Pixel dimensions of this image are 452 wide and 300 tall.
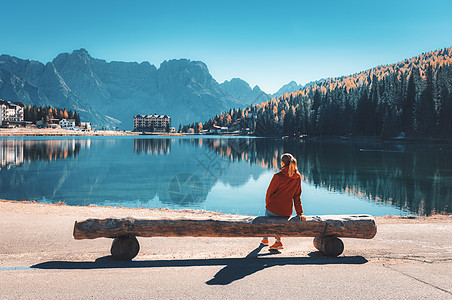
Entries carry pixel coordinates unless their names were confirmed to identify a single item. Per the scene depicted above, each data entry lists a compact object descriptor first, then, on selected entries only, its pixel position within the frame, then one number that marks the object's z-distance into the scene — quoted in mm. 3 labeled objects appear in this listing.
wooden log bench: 8555
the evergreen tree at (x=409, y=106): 120138
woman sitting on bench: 9219
